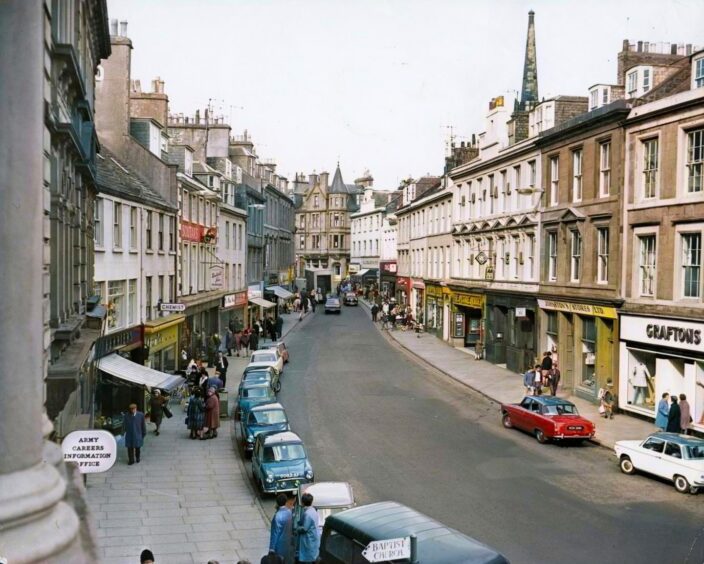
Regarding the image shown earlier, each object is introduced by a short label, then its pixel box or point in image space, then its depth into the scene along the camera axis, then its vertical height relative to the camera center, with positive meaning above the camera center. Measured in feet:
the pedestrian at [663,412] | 74.45 -14.46
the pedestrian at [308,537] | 39.45 -14.47
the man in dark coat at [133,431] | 64.44 -14.75
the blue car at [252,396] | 80.74 -14.91
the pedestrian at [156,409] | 78.63 -15.63
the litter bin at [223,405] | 87.25 -16.79
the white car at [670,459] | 56.29 -15.02
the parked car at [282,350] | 124.22 -14.89
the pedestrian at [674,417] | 72.28 -14.57
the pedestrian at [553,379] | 96.43 -14.68
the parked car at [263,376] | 92.72 -14.48
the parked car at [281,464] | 55.57 -15.33
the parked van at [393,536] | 30.40 -11.95
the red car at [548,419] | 71.77 -15.22
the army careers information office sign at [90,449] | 32.78 -8.33
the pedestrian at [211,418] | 75.97 -15.97
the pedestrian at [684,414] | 73.87 -14.46
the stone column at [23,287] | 16.71 -0.64
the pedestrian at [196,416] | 76.23 -15.76
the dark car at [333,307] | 248.52 -14.64
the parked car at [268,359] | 106.11 -14.29
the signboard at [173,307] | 100.01 -6.17
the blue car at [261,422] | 68.64 -14.97
